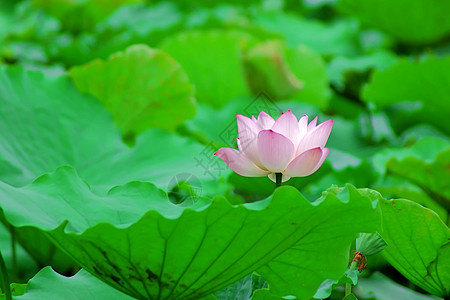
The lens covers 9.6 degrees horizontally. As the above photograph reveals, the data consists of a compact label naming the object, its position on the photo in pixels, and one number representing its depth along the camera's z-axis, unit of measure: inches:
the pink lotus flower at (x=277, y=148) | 189.6
